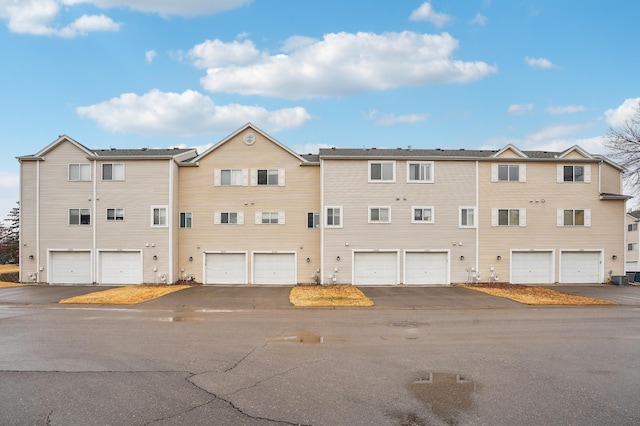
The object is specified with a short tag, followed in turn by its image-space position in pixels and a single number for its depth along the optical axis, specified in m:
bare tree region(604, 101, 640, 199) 30.94
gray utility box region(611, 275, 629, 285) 26.16
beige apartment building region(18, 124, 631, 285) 26.17
